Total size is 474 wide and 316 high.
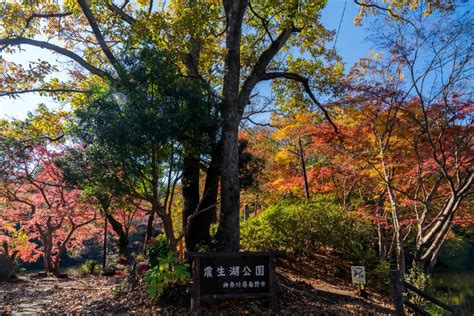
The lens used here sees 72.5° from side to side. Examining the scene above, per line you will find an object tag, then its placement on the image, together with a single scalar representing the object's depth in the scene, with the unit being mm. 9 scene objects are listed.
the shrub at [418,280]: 6343
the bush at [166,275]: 4922
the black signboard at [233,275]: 4922
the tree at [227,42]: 6375
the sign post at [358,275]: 7043
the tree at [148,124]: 4910
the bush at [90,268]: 12734
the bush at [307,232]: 9867
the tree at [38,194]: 9477
